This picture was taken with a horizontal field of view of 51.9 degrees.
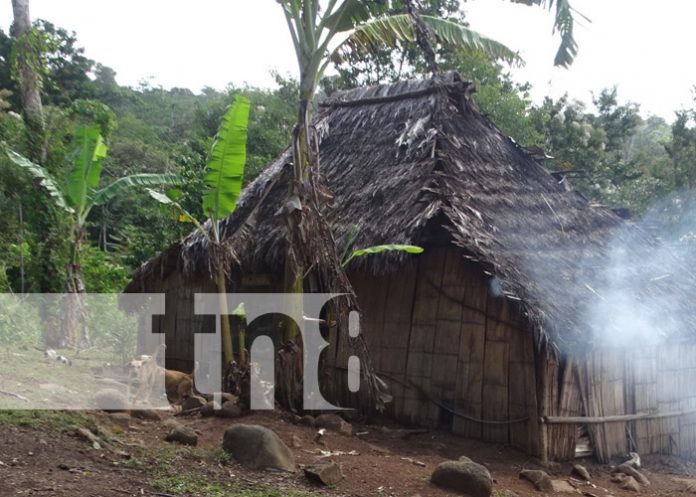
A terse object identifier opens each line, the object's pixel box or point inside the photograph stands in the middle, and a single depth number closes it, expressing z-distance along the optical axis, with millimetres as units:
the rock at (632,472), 6883
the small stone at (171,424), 6102
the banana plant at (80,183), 9539
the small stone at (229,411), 6711
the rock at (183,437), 5719
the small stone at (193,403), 7230
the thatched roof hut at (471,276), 6980
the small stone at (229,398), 6965
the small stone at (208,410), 6836
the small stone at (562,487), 6146
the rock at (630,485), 6578
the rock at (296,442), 5989
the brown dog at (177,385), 8305
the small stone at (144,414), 6543
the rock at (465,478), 5262
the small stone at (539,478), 6055
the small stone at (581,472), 6664
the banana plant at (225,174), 7207
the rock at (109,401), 6379
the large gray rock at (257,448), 5211
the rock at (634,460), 7287
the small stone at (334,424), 6798
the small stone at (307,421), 6830
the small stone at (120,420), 6008
